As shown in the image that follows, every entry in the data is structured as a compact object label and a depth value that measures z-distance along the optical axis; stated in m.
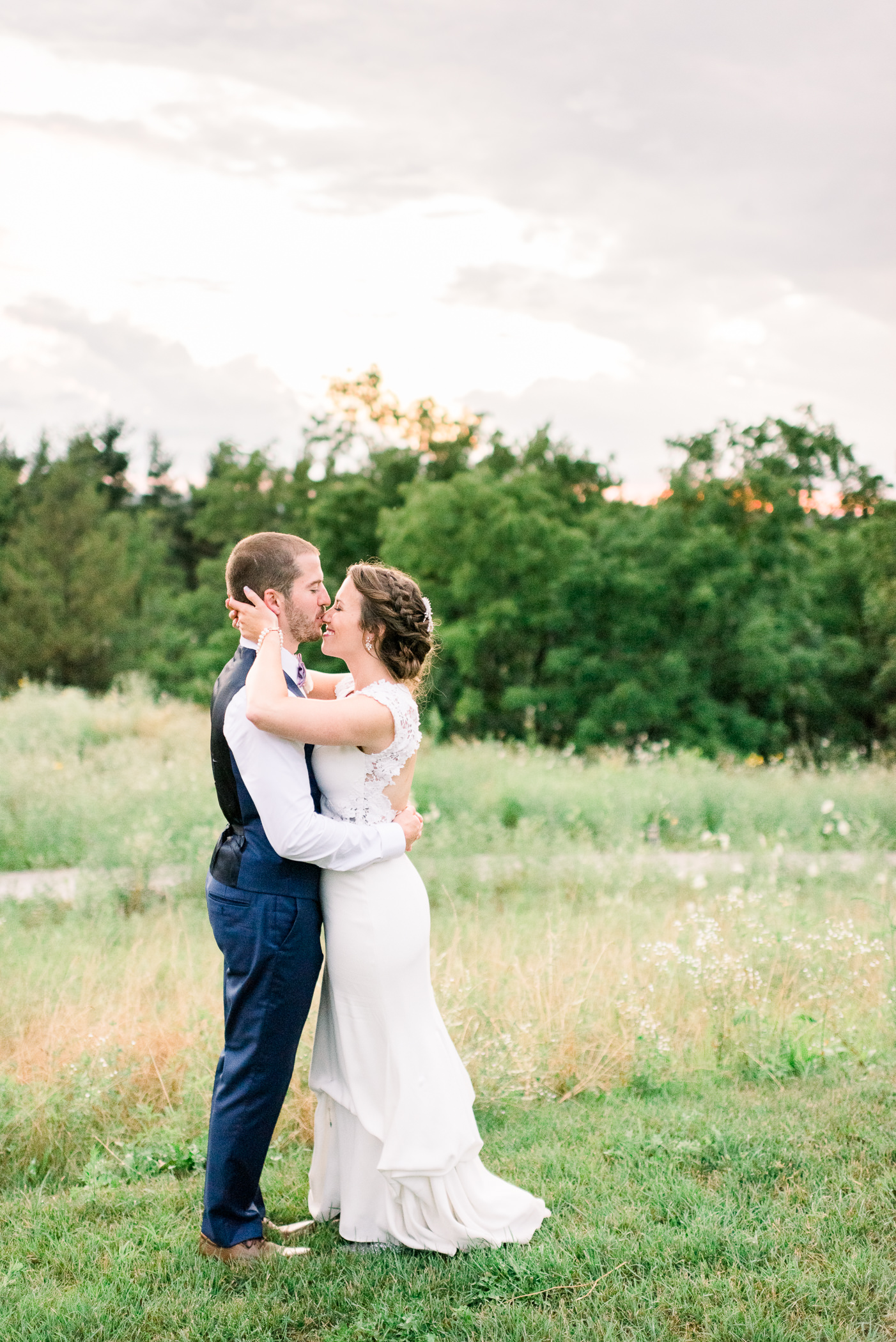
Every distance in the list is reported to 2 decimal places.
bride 3.23
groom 3.08
